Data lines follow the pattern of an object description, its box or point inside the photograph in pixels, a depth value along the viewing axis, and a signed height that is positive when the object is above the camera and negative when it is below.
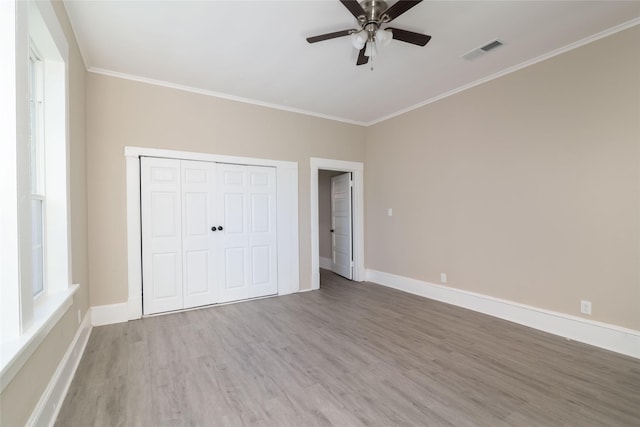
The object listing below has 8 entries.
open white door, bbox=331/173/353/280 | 5.44 -0.31
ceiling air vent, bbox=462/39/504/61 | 2.83 +1.66
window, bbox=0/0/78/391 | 1.36 +0.20
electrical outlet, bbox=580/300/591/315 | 2.79 -0.98
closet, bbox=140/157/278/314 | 3.60 -0.27
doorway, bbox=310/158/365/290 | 4.75 -0.02
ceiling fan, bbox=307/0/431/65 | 2.00 +1.43
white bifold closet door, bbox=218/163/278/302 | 4.09 -0.29
